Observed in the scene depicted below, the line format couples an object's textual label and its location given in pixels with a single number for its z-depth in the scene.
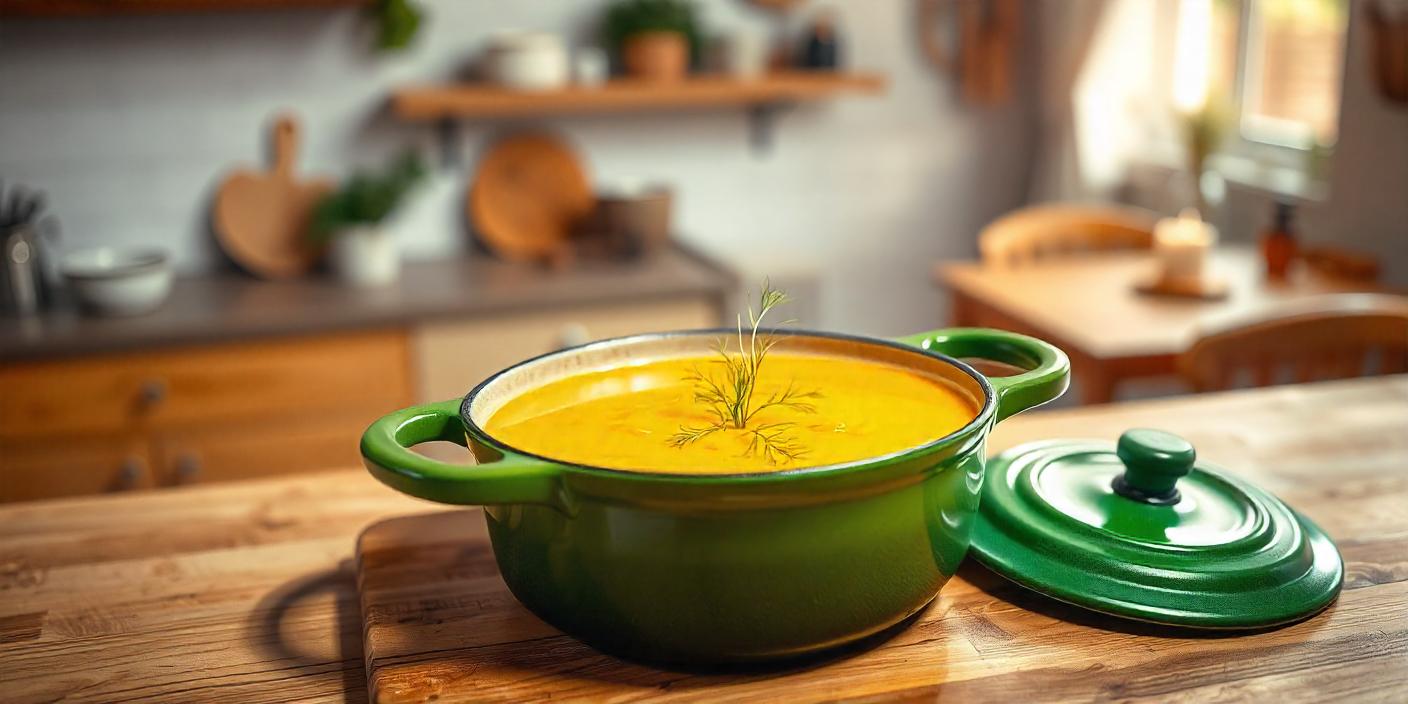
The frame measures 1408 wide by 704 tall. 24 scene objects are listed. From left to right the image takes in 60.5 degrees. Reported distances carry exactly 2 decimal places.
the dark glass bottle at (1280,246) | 2.36
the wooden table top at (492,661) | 0.63
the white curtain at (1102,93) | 3.19
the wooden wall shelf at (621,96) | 2.71
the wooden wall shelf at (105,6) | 2.48
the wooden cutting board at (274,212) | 2.80
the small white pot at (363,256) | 2.67
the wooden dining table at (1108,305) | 2.00
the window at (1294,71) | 2.65
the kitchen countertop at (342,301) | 2.33
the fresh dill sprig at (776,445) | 0.62
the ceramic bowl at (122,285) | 2.39
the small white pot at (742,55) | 2.92
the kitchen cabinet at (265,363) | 2.34
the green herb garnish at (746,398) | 0.64
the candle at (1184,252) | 2.28
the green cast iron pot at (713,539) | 0.57
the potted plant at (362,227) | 2.68
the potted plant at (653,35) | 2.85
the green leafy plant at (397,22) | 2.75
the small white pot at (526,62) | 2.73
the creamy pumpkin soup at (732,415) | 0.63
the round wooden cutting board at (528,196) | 2.98
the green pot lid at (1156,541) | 0.69
